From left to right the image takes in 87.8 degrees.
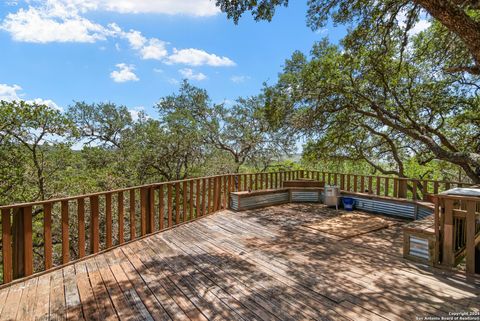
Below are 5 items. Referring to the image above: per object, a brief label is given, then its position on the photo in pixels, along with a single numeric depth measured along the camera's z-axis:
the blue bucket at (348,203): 6.02
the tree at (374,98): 6.03
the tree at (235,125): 11.64
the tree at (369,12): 3.74
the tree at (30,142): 5.99
